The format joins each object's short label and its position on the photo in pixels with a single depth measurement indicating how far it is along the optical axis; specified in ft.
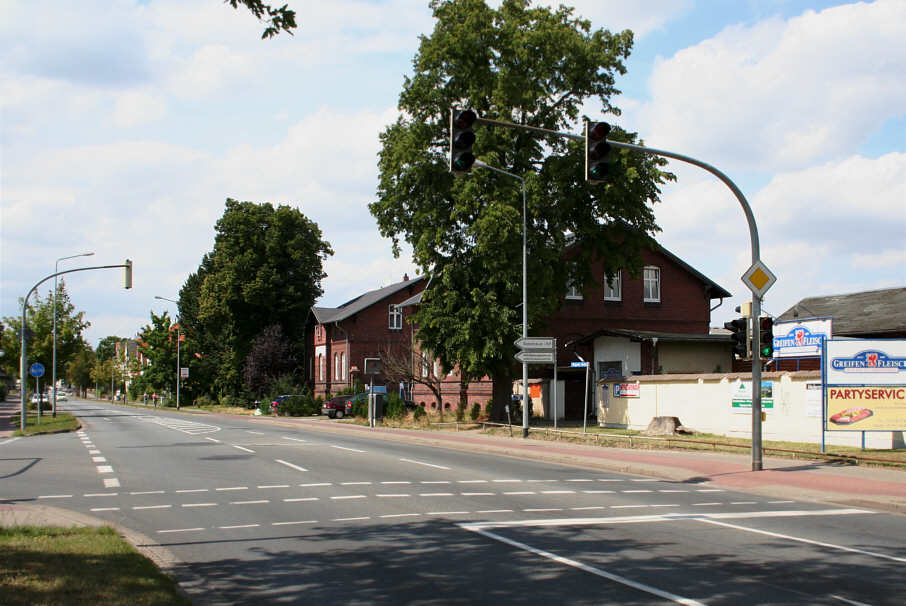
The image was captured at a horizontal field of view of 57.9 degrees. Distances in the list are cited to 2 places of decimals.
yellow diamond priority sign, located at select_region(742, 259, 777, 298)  54.16
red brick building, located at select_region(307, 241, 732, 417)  116.16
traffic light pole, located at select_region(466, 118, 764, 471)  51.60
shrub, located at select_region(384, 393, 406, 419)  128.70
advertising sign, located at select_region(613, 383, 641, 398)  97.14
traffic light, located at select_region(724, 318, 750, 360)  54.08
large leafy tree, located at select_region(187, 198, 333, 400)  211.41
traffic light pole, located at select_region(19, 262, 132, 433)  102.47
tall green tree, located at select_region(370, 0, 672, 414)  98.68
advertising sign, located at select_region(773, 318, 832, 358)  90.68
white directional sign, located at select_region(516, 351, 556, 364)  84.94
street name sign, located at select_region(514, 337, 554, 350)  84.94
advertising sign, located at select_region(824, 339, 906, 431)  62.49
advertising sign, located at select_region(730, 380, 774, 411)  78.23
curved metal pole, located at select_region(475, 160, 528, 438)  86.53
